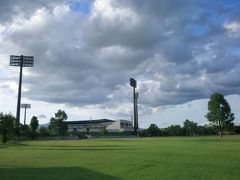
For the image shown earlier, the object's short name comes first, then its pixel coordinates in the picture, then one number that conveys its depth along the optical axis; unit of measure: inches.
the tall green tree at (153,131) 3588.3
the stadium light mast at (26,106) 3199.0
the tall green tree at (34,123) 3169.8
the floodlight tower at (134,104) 3401.5
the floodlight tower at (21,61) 2349.0
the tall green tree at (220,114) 2224.9
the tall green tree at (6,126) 1373.1
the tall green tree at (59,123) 3159.0
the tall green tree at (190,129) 3746.9
